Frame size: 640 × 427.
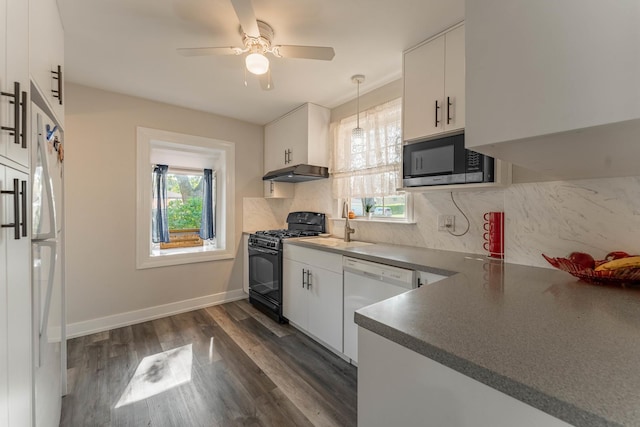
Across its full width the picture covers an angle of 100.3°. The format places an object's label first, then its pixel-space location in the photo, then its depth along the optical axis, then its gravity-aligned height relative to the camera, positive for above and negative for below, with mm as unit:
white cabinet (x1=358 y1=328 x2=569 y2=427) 529 -435
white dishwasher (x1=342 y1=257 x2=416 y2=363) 1695 -518
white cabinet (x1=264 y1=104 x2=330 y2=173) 3004 +872
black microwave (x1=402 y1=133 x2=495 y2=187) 1651 +318
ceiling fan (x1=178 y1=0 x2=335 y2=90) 1621 +1007
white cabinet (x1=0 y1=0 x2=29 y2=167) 769 +388
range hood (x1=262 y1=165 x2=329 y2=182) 2912 +426
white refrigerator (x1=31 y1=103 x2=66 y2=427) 1047 -261
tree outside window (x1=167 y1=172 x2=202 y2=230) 3967 +147
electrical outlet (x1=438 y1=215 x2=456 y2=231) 2082 -90
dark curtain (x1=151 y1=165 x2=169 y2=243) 3670 +61
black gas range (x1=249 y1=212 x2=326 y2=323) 2824 -553
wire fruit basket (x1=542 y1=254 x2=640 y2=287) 1042 -260
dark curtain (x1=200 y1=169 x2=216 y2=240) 3955 +52
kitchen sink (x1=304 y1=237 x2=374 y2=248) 2425 -309
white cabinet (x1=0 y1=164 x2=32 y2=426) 736 -298
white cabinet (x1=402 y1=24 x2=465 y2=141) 1746 +874
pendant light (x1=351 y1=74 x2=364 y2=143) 2433 +754
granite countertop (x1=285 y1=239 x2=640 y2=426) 455 -308
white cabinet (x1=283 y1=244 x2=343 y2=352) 2191 -743
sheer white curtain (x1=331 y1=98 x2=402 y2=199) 2418 +558
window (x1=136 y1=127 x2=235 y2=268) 2932 +172
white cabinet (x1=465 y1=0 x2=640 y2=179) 585 +332
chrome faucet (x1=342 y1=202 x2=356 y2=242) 2666 -193
